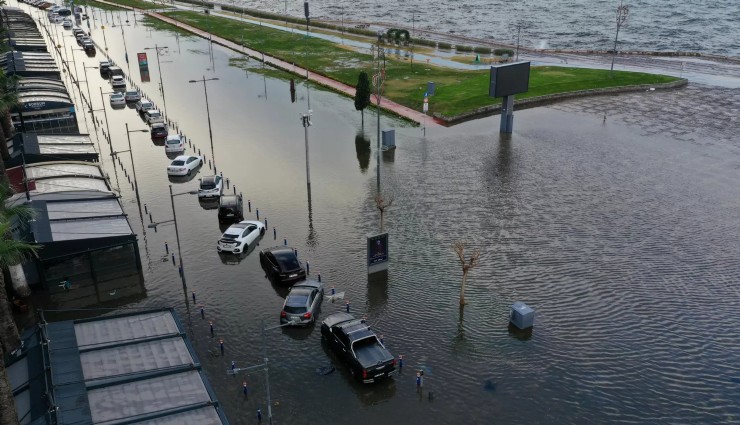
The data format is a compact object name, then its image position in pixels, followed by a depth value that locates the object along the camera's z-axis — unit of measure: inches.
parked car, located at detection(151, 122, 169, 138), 2407.7
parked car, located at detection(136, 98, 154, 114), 2738.7
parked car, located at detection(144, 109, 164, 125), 2542.3
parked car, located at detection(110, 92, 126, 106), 2942.9
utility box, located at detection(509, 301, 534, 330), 1136.2
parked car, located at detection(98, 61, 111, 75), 3690.9
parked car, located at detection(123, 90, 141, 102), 2977.4
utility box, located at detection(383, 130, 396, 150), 2241.0
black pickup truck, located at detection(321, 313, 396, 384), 994.7
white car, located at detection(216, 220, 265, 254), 1449.3
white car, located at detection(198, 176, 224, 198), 1774.1
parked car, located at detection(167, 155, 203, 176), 1967.3
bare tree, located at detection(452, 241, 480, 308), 1190.0
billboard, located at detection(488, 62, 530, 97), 2374.5
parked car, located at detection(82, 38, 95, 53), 4448.8
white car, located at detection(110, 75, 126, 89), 3312.0
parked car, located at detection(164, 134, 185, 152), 2210.9
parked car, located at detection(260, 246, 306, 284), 1306.6
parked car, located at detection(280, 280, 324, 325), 1156.5
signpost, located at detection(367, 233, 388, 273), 1322.6
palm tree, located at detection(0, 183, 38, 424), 682.8
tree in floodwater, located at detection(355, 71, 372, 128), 2551.7
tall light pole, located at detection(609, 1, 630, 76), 3582.2
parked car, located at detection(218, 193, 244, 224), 1624.0
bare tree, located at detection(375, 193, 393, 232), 1502.3
